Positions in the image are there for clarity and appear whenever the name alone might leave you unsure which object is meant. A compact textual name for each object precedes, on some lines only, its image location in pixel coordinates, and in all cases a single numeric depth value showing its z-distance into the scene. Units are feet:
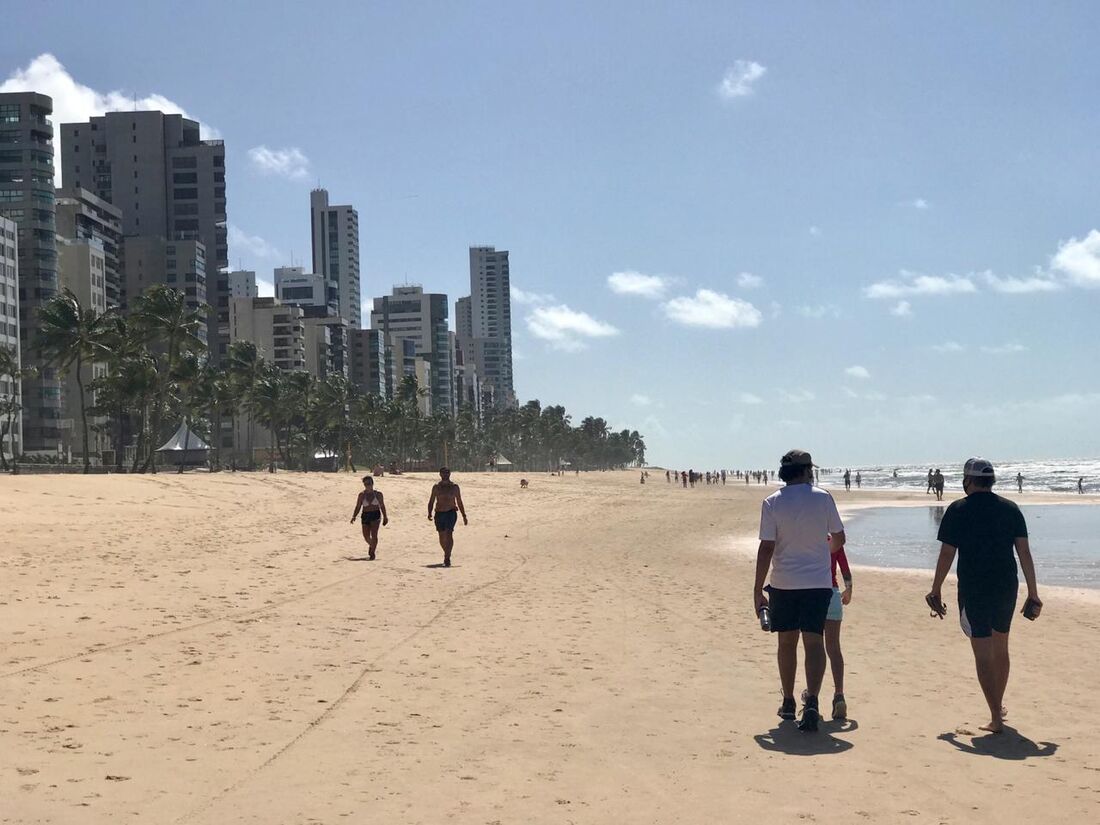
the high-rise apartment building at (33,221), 387.34
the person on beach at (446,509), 67.26
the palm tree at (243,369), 338.34
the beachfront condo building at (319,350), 653.71
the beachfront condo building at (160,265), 525.34
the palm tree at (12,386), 304.79
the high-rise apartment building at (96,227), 472.44
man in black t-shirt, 24.86
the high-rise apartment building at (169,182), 586.45
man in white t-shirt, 25.29
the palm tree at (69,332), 224.33
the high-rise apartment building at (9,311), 354.74
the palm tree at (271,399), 349.61
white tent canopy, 284.82
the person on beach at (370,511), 69.87
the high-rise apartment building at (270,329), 603.67
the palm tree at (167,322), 228.02
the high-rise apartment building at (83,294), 409.49
